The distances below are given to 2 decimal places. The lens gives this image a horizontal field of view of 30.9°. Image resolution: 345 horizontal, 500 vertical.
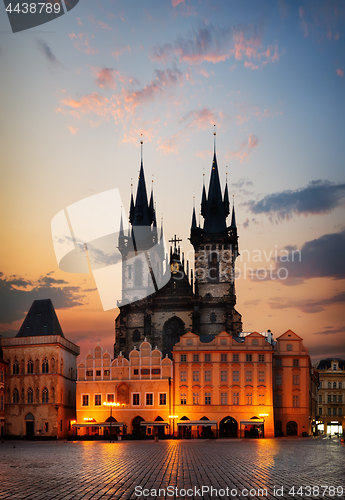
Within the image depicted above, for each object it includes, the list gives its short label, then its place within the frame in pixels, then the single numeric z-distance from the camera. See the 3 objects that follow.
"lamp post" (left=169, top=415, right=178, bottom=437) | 73.81
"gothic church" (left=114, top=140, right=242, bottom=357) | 92.25
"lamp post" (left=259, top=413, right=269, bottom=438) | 73.50
